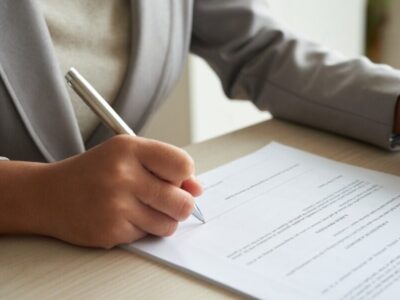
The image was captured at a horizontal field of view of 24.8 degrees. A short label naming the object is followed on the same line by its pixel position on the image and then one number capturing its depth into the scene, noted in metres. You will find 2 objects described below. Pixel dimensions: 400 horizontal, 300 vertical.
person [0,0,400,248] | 0.58
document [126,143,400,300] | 0.53
